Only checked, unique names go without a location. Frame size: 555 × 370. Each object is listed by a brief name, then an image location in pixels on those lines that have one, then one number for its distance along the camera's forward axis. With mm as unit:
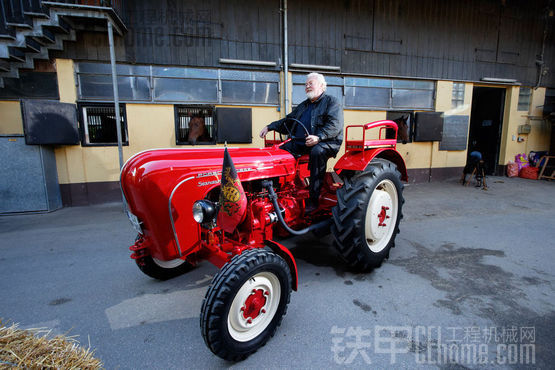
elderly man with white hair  2541
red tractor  1603
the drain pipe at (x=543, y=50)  8195
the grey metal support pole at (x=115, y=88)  4773
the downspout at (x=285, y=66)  6102
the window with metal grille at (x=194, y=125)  5922
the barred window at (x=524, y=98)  8461
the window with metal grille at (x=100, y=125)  5445
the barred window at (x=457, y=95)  7758
